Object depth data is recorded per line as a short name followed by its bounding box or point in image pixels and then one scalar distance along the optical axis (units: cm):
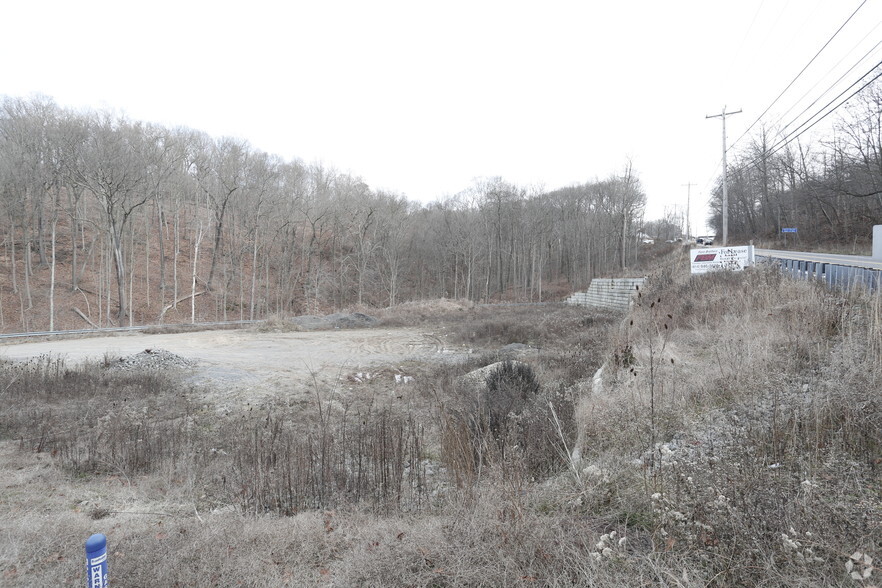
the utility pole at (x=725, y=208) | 2984
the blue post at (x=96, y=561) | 236
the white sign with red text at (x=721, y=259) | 1778
